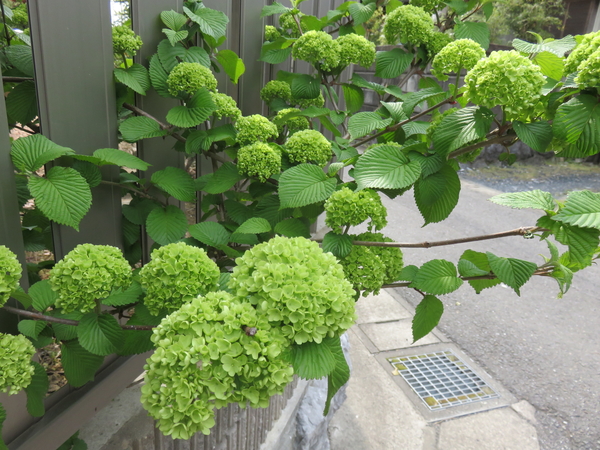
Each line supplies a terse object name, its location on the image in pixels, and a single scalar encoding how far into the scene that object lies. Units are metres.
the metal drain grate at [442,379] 2.50
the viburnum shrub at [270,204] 0.64
